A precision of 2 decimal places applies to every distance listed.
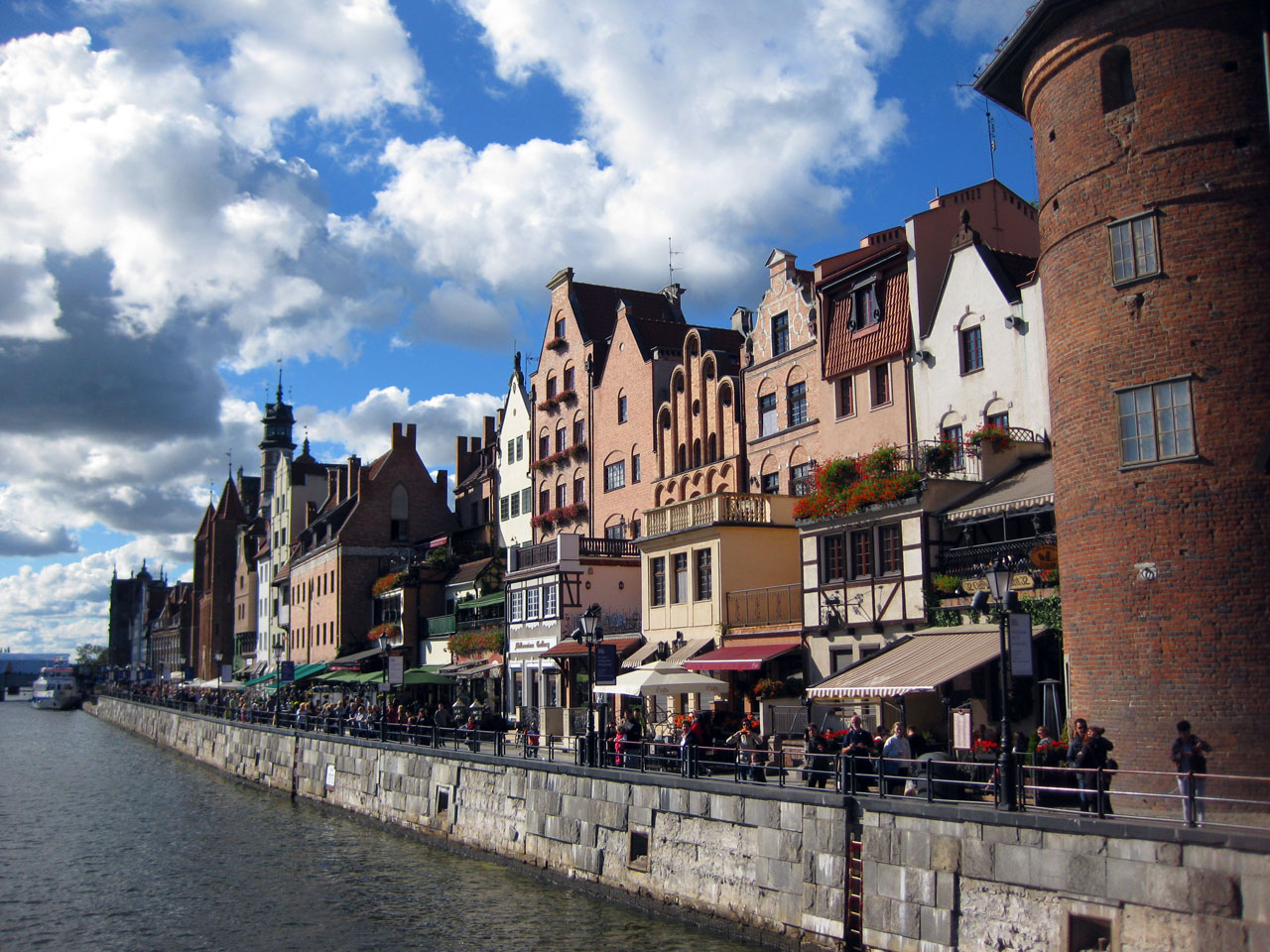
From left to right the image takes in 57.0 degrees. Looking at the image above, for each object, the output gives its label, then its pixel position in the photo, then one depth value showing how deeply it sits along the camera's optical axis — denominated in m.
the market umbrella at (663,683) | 28.39
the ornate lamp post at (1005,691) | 15.17
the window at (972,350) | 28.64
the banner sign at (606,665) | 28.14
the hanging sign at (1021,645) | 17.23
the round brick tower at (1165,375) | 17.56
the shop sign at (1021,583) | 23.53
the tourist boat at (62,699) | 145.00
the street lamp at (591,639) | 25.31
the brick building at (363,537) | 68.44
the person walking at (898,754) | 18.45
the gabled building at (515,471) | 54.34
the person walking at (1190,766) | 13.04
